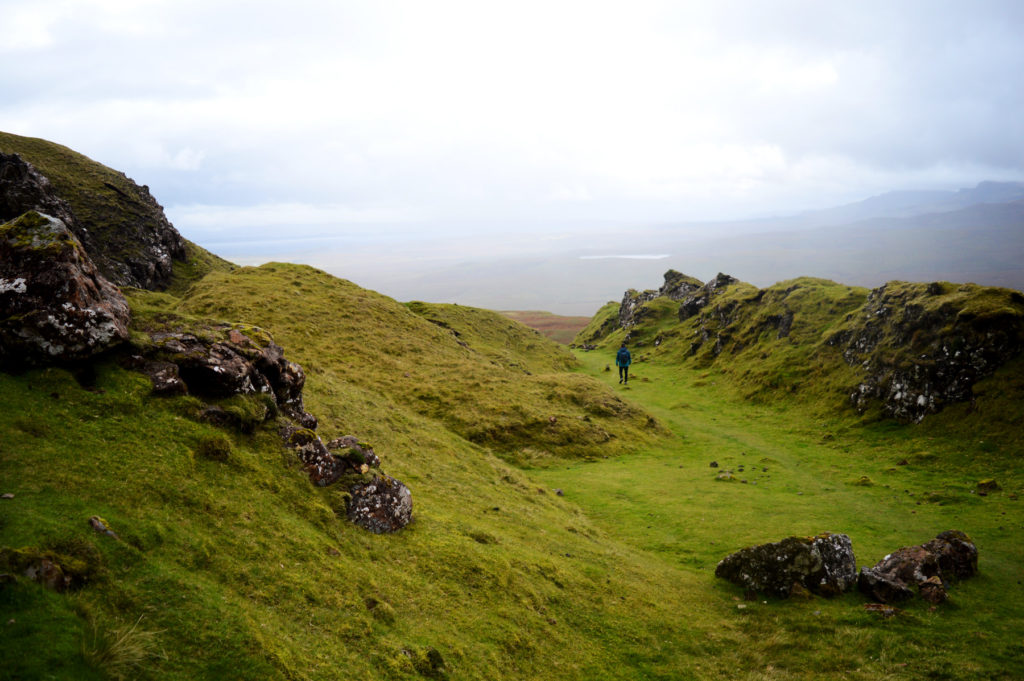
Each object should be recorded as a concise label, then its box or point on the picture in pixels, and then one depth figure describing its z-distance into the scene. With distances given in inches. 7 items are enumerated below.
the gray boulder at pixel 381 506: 540.0
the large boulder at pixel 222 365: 530.3
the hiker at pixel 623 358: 2229.3
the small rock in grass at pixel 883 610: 582.1
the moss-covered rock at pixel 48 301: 442.6
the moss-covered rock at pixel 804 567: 641.0
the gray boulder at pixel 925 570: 615.8
